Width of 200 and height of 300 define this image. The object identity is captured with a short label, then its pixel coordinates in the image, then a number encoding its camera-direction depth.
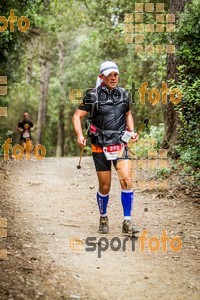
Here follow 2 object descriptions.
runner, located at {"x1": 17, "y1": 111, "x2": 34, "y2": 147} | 18.67
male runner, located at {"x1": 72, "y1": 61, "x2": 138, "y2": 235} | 6.33
